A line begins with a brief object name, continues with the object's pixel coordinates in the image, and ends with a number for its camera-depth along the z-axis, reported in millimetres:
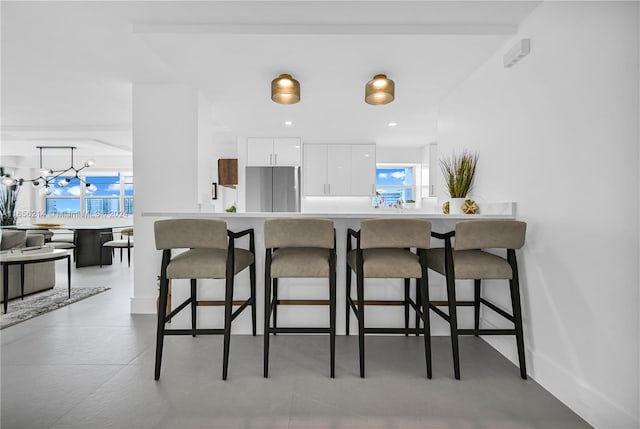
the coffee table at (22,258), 3055
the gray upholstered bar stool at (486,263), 1861
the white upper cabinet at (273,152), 5230
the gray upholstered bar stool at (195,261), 1860
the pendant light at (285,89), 2602
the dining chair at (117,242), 5320
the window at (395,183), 6262
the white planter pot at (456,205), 2576
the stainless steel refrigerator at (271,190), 5191
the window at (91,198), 7926
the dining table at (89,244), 5473
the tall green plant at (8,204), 6863
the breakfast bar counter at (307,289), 2463
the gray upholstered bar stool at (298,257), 1874
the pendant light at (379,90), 2568
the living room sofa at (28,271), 3487
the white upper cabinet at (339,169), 5457
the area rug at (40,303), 2906
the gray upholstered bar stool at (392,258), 1867
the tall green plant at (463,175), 2682
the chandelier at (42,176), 6078
